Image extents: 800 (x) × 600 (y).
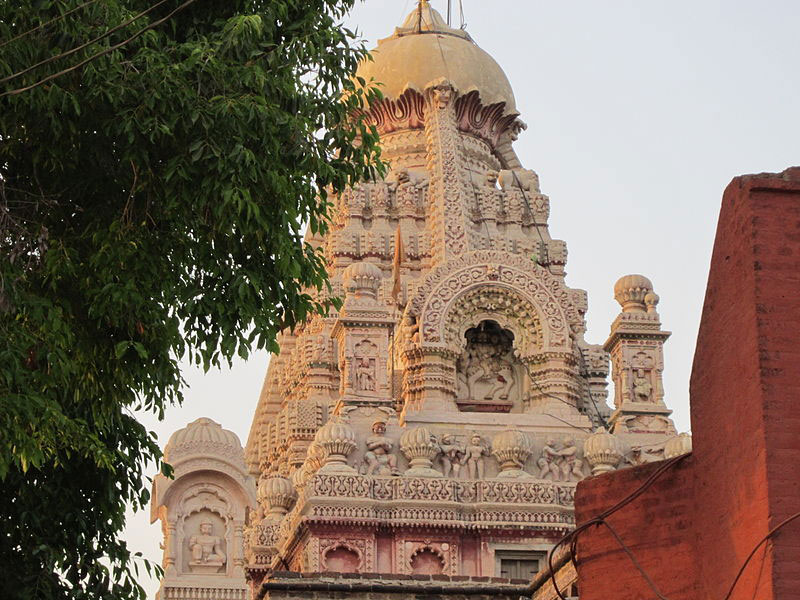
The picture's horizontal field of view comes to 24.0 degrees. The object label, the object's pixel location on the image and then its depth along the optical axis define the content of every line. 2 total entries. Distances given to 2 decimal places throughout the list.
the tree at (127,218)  15.45
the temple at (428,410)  29.92
